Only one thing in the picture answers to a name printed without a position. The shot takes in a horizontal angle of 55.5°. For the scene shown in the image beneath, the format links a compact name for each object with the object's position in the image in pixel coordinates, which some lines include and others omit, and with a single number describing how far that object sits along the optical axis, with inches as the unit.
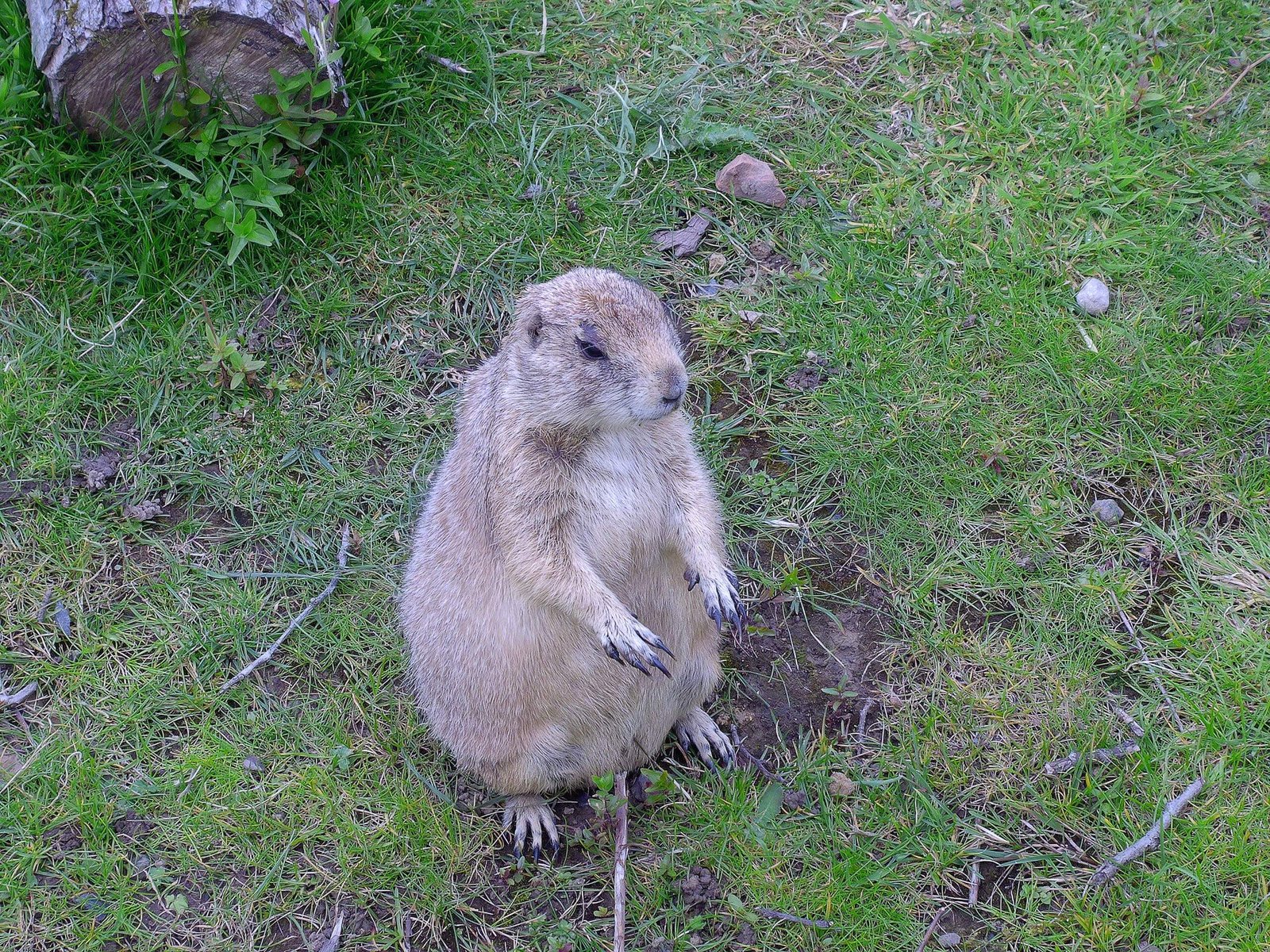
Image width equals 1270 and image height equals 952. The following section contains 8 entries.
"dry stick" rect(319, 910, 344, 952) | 173.6
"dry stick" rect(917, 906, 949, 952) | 166.2
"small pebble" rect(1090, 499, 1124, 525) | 203.9
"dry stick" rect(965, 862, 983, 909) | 170.9
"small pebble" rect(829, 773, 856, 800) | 181.9
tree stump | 203.6
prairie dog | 163.5
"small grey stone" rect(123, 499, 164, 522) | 213.2
